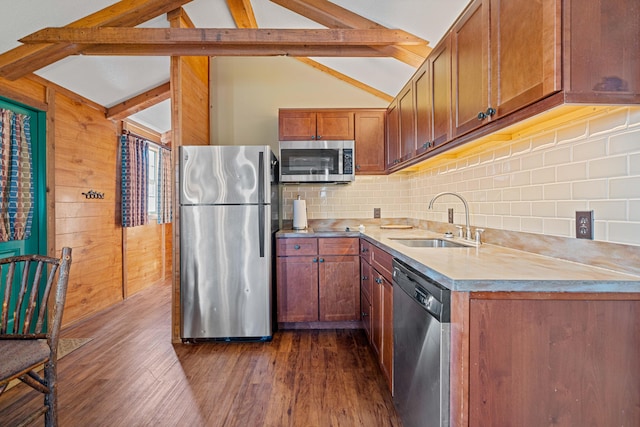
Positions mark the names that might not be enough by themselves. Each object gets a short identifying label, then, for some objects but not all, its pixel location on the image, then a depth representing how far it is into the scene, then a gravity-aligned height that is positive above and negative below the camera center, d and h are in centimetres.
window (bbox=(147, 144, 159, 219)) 461 +45
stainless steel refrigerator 263 -26
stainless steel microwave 312 +51
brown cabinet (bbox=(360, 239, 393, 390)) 186 -65
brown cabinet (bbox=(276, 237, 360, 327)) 288 -66
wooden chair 132 -62
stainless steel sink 228 -24
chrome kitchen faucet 200 -13
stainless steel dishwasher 109 -57
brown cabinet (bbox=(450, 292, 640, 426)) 100 -50
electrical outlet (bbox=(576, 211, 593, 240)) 124 -6
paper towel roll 323 -4
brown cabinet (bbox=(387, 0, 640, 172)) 101 +56
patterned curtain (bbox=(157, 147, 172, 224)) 473 +38
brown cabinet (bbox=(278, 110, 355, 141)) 317 +88
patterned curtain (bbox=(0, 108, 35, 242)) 239 +28
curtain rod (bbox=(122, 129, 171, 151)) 394 +103
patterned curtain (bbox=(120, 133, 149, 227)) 382 +41
